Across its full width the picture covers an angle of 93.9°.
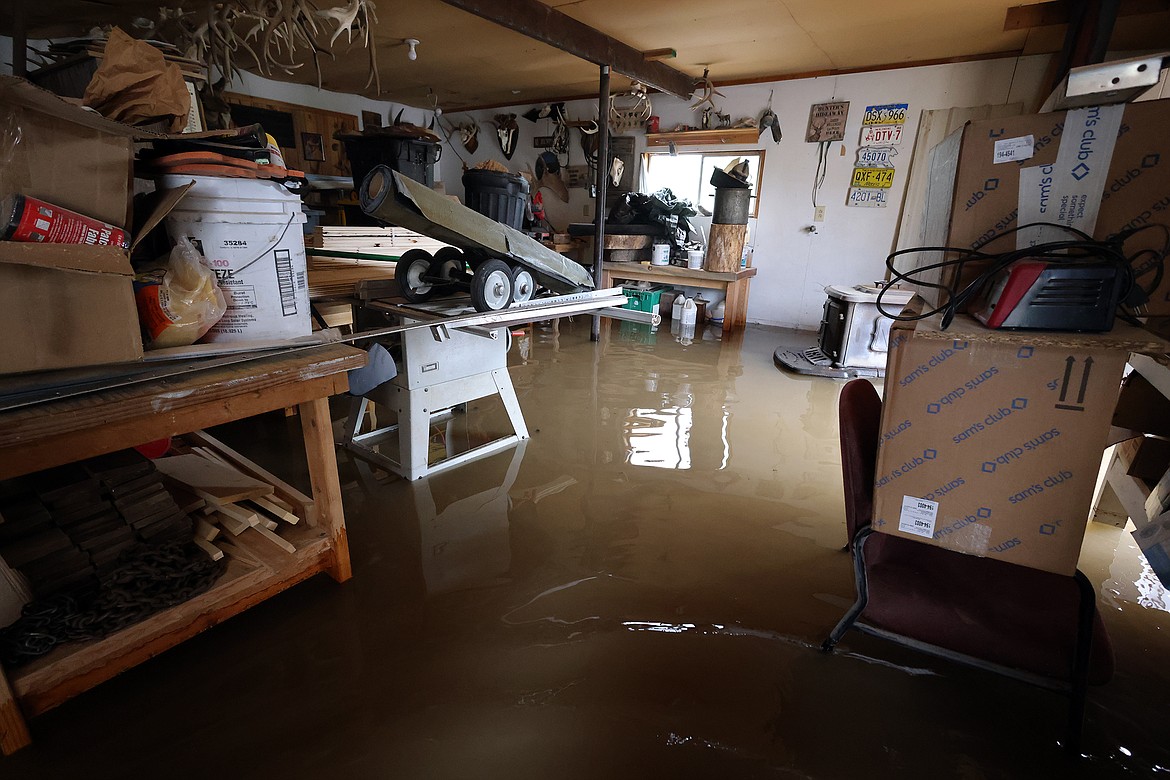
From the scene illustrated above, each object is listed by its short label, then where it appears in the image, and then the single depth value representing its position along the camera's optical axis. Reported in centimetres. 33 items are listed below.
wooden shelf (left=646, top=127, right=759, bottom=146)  557
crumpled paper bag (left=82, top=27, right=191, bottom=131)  121
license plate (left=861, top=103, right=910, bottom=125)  489
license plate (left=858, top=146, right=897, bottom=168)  499
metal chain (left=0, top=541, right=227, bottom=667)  114
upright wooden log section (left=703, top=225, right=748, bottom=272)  506
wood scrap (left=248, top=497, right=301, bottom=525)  161
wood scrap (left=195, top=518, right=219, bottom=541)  148
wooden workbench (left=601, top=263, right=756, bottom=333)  521
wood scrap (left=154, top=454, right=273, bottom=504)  163
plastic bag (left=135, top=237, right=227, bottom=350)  117
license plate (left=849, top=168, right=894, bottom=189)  503
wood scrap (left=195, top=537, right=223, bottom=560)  143
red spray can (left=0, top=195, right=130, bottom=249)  94
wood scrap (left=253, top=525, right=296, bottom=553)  149
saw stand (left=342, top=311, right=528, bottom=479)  225
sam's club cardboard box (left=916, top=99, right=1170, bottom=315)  114
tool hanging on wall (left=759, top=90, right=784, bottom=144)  543
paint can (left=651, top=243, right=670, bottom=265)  541
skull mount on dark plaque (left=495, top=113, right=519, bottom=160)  719
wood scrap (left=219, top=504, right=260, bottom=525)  155
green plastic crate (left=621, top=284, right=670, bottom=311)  548
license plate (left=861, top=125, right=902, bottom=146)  494
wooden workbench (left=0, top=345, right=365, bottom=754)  100
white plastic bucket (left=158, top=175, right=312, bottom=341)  123
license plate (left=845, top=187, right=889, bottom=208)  509
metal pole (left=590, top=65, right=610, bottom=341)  444
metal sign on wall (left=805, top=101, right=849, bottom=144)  514
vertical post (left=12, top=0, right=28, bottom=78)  285
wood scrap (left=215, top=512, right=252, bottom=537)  154
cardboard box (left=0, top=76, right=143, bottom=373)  97
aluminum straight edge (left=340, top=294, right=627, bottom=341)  198
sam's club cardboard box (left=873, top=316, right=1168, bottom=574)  104
